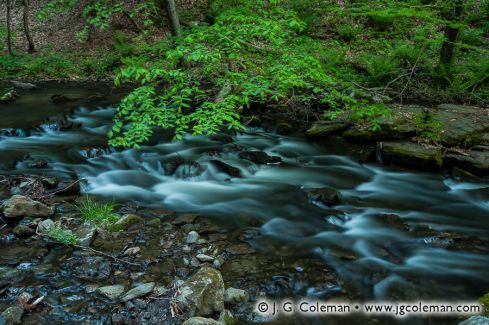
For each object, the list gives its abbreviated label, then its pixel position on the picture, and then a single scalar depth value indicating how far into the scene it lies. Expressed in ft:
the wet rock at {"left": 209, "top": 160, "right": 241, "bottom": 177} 22.71
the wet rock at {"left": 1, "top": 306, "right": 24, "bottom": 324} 10.12
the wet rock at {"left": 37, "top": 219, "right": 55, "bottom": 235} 14.60
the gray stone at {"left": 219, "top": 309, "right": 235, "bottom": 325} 10.41
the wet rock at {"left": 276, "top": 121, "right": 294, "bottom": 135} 29.73
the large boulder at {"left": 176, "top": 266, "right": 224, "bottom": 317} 10.62
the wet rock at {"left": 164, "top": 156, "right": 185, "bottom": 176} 23.25
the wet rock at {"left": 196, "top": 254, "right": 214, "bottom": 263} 13.57
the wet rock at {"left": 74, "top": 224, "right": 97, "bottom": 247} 14.05
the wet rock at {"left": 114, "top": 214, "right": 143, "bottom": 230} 15.40
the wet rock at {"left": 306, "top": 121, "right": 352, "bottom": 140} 27.99
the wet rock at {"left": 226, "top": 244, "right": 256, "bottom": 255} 14.35
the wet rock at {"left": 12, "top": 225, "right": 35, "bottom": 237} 14.47
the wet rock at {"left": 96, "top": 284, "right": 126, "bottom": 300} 11.40
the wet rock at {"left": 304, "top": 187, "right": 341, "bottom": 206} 18.79
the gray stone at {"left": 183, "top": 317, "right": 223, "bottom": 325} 9.75
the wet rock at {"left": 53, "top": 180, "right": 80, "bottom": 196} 18.53
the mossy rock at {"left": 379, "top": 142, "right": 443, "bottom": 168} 23.09
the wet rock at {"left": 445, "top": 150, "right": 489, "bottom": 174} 22.24
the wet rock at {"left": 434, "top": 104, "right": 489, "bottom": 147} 24.45
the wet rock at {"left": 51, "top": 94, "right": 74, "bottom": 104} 37.26
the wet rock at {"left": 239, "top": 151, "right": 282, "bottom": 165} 24.48
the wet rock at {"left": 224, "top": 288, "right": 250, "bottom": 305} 11.41
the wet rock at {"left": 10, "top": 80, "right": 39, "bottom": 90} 43.14
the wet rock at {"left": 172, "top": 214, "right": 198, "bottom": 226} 16.51
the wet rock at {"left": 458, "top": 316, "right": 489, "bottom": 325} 8.93
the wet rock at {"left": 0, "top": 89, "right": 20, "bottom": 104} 36.47
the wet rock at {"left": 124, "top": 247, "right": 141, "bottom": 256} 13.69
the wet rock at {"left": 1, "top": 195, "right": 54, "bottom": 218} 15.42
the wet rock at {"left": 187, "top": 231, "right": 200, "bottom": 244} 14.80
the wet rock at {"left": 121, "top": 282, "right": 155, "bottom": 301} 11.18
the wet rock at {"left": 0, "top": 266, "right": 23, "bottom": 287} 11.89
